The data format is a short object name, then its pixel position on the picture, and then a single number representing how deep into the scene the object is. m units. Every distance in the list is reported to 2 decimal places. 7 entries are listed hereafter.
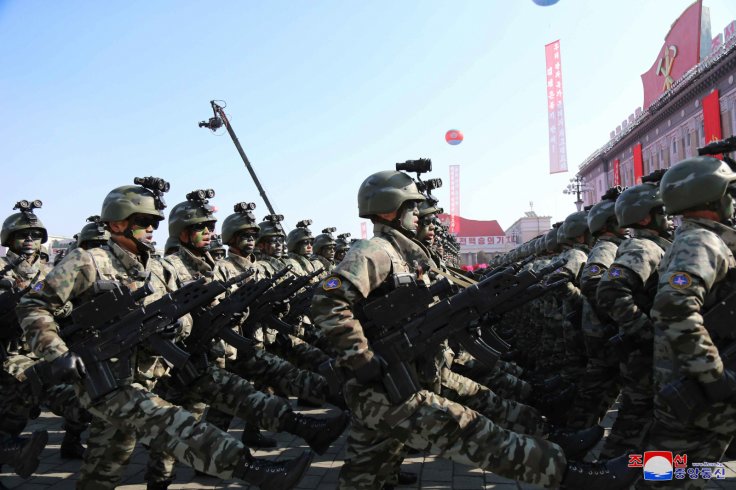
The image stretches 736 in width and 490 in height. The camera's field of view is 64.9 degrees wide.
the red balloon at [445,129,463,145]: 39.62
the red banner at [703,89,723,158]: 31.27
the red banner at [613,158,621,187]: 50.94
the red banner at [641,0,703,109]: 36.16
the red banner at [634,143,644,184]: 45.16
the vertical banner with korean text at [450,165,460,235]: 54.22
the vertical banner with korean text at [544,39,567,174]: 36.09
